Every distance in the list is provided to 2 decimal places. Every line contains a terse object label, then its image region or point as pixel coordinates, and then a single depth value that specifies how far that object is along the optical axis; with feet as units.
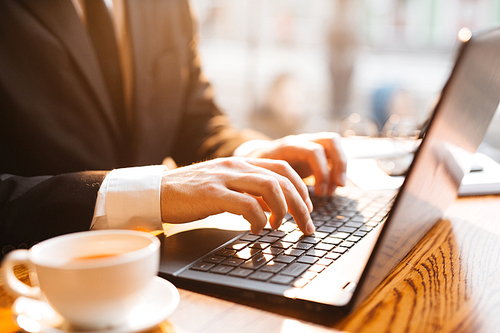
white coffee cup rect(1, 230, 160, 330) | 0.98
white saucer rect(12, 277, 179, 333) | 1.02
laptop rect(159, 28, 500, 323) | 1.15
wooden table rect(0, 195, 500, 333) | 1.13
